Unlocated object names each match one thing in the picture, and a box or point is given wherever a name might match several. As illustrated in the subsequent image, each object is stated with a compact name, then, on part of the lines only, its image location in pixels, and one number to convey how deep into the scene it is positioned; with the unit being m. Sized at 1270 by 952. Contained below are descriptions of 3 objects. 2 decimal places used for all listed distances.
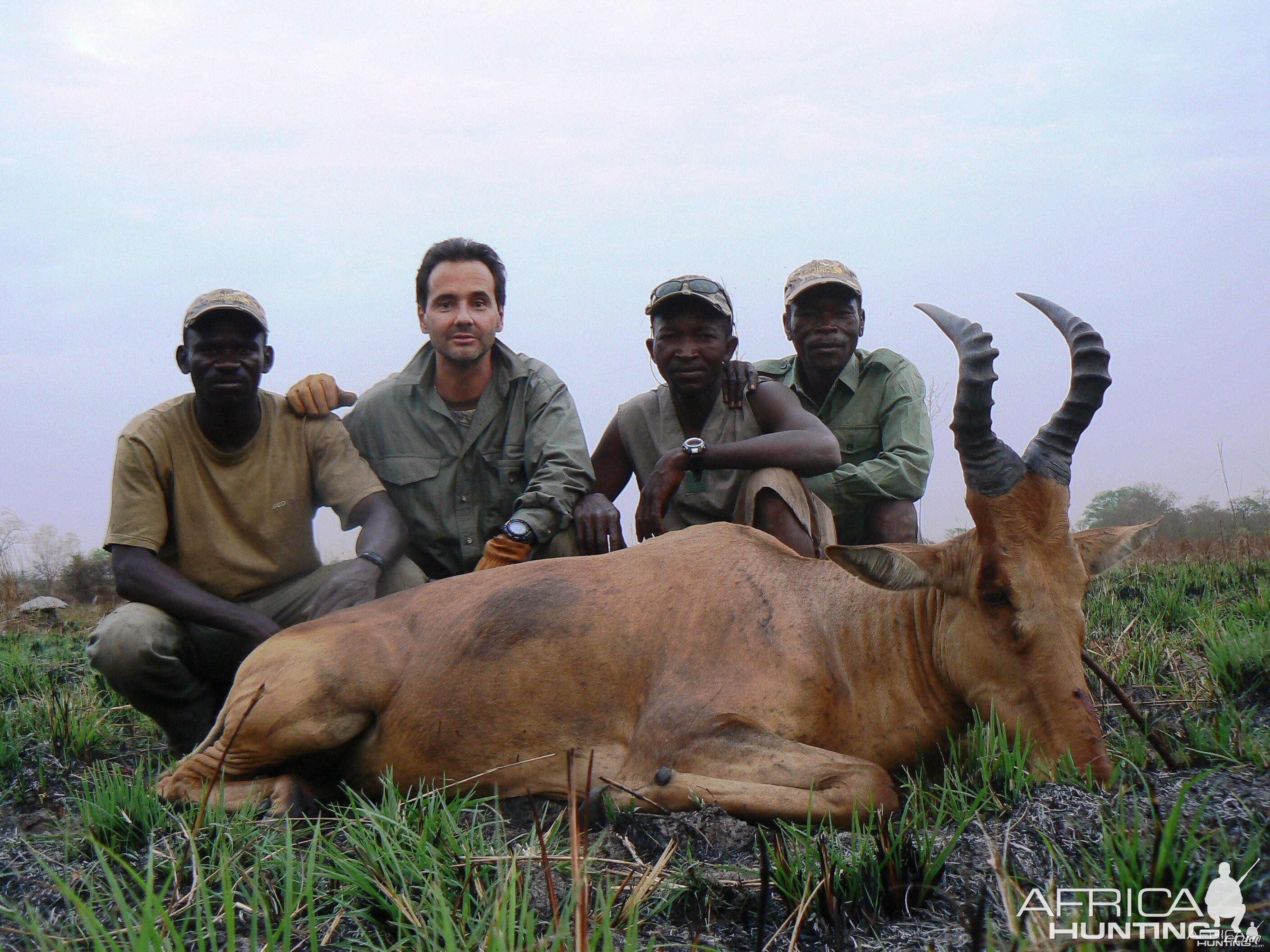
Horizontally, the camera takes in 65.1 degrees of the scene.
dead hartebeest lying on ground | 3.50
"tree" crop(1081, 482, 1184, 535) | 17.97
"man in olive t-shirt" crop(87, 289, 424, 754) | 5.04
